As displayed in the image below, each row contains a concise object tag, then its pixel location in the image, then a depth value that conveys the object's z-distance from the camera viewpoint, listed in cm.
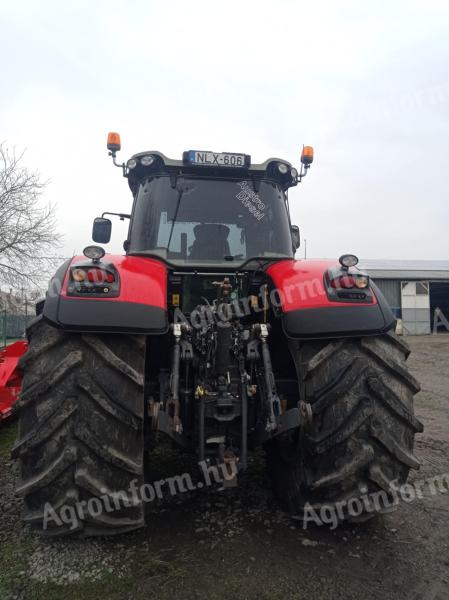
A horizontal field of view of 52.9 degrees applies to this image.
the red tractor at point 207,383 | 230
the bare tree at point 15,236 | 1529
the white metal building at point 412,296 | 2897
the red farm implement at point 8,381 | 508
